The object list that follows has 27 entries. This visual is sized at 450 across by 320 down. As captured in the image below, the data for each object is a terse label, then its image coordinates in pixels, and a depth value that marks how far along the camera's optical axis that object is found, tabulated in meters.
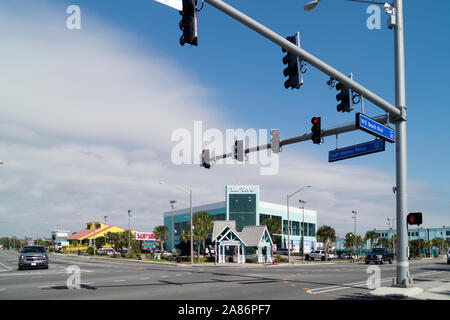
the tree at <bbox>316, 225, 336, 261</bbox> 75.69
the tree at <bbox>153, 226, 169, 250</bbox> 87.56
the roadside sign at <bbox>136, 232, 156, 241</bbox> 94.57
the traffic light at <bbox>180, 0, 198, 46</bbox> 8.01
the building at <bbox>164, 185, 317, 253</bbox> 83.62
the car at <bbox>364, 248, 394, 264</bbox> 44.81
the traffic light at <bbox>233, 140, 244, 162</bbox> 18.59
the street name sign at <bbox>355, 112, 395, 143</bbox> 13.21
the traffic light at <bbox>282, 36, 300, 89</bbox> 10.77
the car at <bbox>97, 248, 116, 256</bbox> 97.24
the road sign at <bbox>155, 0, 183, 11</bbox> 8.09
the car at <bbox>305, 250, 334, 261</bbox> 71.00
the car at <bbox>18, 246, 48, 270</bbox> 29.83
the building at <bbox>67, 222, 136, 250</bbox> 138.68
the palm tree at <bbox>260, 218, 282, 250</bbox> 82.38
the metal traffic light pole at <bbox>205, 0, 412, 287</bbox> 14.91
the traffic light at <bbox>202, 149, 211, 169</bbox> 19.89
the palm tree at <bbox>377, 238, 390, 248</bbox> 114.52
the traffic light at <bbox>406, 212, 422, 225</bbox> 15.04
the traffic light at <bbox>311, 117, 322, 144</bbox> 15.70
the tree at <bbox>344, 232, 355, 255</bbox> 97.70
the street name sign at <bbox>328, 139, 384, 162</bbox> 15.08
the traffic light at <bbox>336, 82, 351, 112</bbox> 13.52
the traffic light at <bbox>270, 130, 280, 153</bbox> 17.92
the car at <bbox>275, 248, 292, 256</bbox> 81.88
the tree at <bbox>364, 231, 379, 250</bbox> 111.31
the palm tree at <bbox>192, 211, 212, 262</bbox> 59.47
